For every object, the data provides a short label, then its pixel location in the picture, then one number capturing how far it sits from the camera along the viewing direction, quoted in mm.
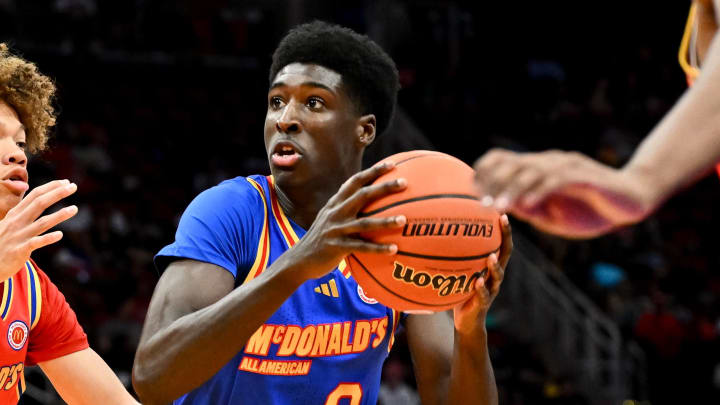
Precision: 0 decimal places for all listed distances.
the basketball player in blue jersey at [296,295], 5292
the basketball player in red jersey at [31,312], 6348
